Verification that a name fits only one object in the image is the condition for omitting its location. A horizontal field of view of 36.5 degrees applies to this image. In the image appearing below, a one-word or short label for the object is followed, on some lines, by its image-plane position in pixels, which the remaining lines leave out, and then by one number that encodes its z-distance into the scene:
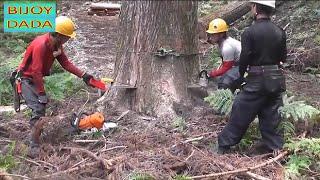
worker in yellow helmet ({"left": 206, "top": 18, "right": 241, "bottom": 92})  6.86
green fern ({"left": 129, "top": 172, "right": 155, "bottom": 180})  4.74
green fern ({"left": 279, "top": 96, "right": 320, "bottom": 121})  5.55
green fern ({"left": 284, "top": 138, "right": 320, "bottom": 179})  5.17
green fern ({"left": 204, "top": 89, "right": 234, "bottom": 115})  6.07
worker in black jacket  5.41
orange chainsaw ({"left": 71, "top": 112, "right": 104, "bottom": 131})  5.91
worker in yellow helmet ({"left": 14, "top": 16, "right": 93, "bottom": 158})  5.62
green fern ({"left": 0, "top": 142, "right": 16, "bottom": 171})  5.03
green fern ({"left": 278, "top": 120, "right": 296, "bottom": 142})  5.78
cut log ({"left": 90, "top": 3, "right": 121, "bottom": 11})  14.05
